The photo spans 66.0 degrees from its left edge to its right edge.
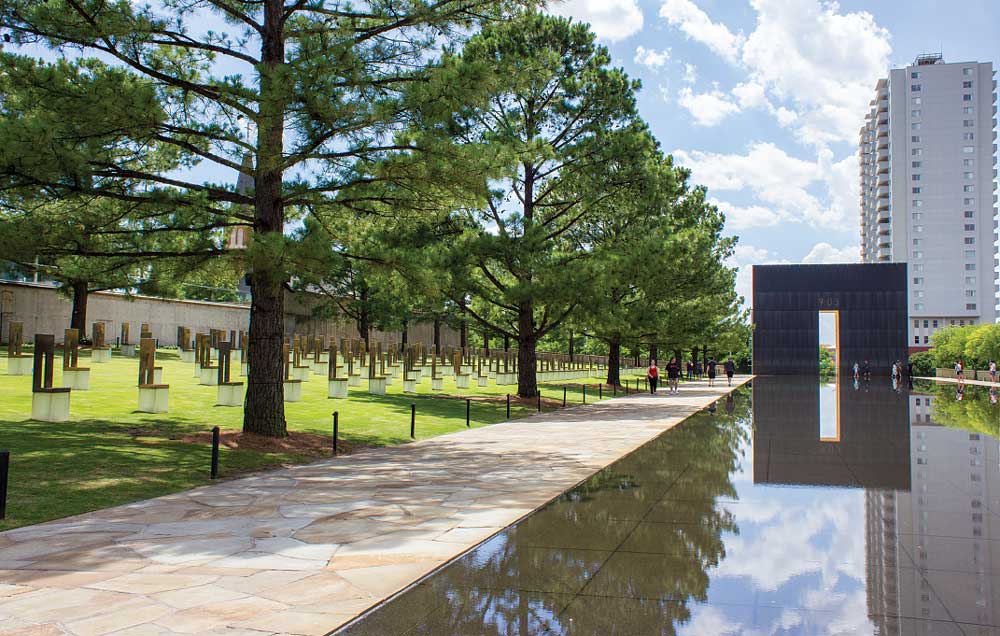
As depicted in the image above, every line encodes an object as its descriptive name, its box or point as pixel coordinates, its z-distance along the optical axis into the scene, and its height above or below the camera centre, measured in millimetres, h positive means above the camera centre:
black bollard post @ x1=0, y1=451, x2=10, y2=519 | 7125 -1220
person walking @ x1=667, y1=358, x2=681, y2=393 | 36497 -796
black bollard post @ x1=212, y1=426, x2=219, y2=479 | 9758 -1329
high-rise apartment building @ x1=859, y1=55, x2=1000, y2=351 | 104125 +23885
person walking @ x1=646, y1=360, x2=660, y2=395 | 35281 -927
